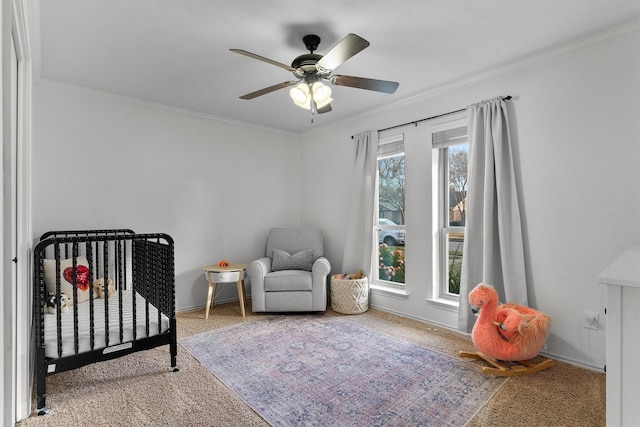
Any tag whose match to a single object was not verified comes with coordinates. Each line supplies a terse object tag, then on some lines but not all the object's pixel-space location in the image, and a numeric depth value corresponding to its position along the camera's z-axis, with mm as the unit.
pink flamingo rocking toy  2385
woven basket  3795
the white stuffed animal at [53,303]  2436
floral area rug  1973
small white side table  3705
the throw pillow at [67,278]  2609
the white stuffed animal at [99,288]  2875
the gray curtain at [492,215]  2811
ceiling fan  2287
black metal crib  2020
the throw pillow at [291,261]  4160
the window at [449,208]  3418
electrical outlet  2465
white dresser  1178
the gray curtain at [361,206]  4031
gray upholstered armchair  3777
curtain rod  2890
